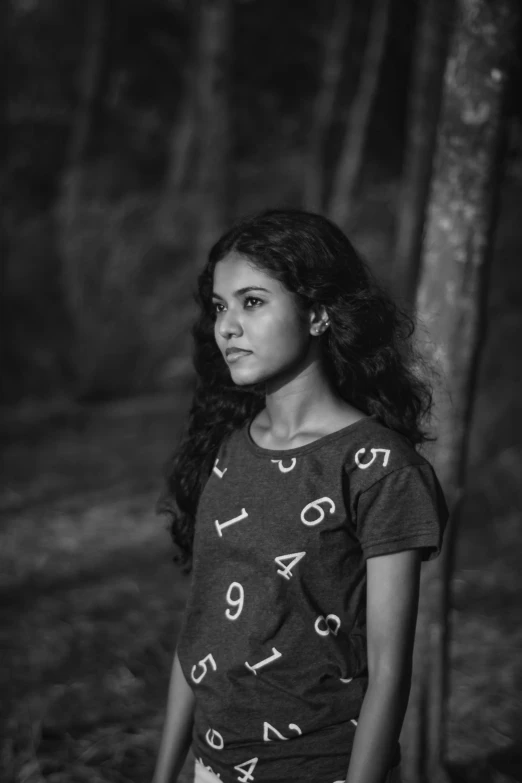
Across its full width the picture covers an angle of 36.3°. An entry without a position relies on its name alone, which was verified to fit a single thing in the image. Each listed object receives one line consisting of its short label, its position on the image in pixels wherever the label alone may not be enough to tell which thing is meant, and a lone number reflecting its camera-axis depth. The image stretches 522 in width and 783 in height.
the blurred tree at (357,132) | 9.30
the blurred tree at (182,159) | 11.31
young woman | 1.59
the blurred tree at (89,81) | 14.12
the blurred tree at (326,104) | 10.59
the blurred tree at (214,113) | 7.77
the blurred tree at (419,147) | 6.69
